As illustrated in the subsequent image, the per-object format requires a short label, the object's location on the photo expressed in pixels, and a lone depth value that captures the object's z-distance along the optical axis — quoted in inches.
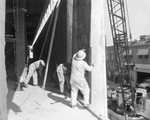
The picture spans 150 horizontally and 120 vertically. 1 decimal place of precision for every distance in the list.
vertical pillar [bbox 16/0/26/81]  421.1
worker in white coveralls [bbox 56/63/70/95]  278.7
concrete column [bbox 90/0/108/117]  240.1
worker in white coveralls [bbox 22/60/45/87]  339.2
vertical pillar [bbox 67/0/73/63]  335.0
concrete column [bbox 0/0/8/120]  138.4
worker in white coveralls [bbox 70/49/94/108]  203.0
